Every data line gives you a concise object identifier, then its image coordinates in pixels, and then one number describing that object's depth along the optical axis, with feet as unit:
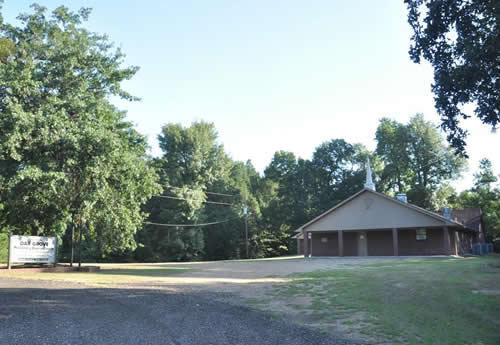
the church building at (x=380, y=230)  106.73
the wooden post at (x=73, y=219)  67.97
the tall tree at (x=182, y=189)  154.20
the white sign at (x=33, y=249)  62.08
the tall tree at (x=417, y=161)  175.01
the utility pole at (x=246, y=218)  159.08
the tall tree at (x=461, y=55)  30.60
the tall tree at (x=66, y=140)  55.98
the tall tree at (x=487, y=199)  146.30
